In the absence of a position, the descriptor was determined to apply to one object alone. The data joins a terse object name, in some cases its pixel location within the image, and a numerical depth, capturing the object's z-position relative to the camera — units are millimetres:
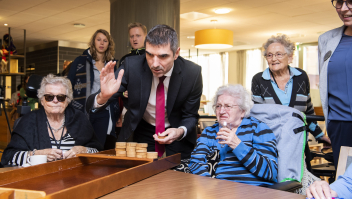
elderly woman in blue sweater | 1671
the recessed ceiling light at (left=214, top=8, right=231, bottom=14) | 6449
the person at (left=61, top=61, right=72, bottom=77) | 3193
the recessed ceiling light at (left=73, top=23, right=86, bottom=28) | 7986
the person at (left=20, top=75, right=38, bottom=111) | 3961
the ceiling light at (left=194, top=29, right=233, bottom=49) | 7270
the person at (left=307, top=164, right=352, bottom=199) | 1078
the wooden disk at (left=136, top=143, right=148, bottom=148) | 1497
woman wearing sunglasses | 1922
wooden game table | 1032
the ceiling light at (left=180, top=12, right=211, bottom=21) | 6895
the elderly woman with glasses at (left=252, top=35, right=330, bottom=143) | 2383
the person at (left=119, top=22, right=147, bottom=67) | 3092
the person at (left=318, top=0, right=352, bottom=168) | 1688
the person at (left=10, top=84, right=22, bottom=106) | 7255
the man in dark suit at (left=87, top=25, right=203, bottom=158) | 1677
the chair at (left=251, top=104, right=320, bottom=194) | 1787
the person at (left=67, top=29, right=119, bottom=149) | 2865
